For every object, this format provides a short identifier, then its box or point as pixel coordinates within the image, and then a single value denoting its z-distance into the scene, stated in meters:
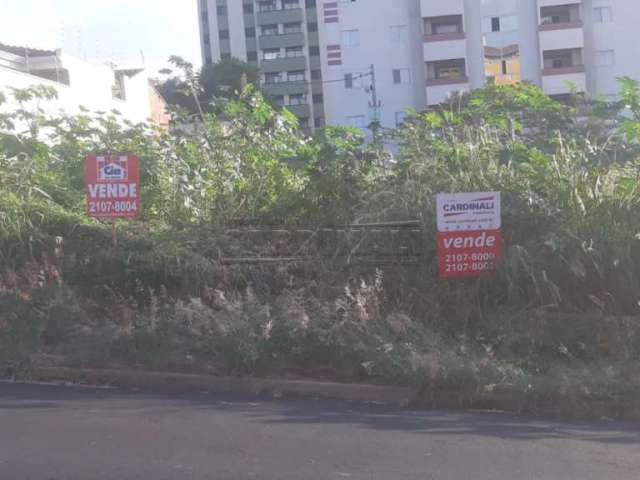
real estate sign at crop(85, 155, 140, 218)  11.45
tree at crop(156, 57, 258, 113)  53.38
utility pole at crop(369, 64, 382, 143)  48.00
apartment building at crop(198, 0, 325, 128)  79.38
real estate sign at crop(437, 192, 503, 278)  10.49
